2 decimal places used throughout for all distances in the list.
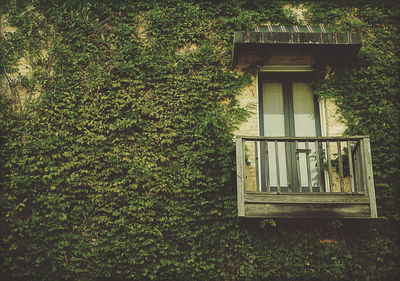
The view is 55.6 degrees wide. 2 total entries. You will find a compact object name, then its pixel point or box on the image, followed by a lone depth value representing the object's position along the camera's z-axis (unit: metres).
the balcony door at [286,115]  7.71
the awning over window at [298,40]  7.36
